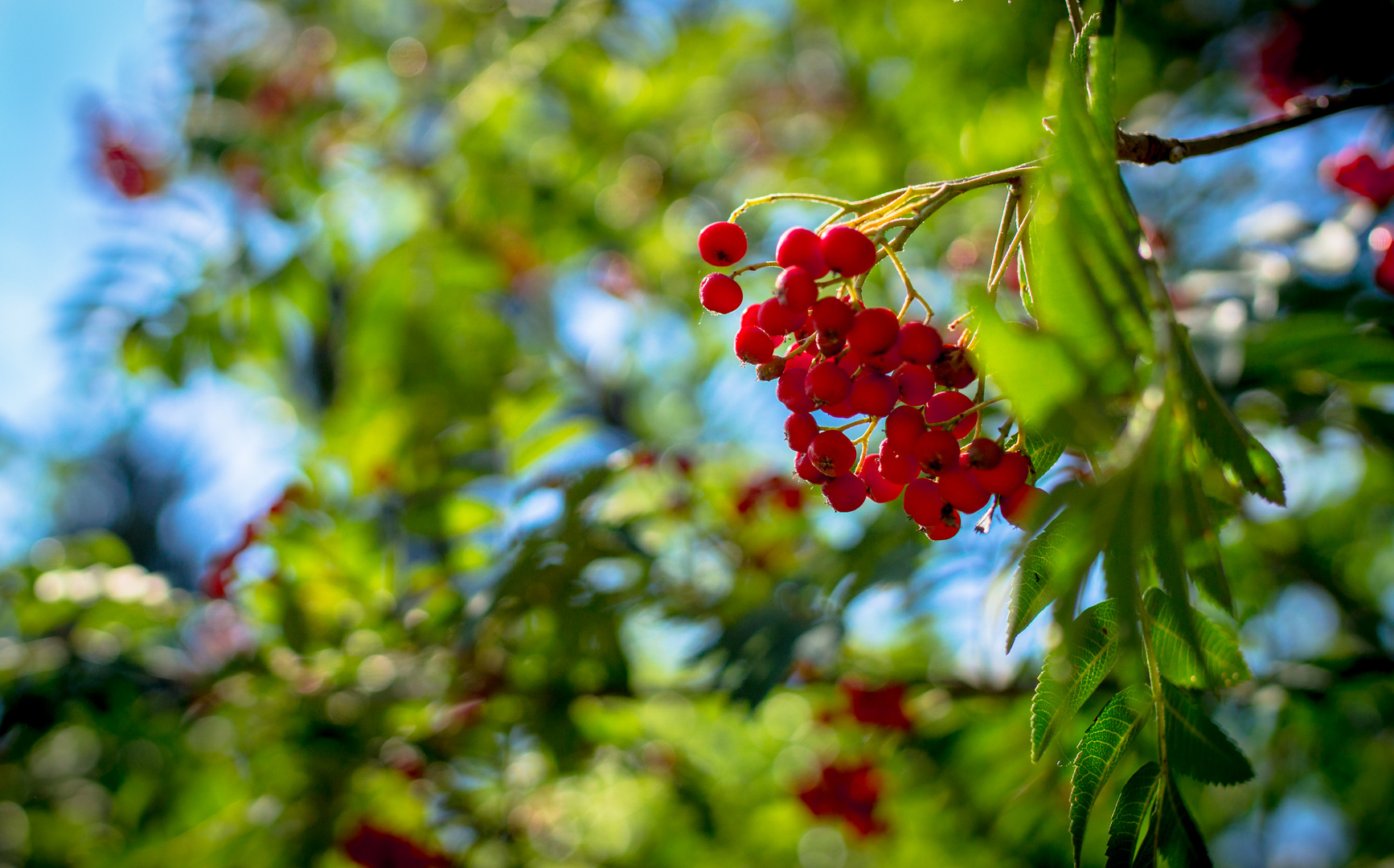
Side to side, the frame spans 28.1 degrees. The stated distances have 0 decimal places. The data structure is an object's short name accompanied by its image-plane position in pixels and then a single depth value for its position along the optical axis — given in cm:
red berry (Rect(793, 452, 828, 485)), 53
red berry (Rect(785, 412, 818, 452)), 53
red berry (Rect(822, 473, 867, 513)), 53
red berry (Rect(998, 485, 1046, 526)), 50
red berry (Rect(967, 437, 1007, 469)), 50
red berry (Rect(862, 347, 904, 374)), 51
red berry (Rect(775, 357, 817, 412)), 53
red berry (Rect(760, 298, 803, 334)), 52
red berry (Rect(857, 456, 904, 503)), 53
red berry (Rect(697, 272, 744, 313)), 53
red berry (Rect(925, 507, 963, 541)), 52
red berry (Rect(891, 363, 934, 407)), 51
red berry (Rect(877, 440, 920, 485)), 52
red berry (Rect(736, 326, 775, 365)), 53
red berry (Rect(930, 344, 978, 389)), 51
